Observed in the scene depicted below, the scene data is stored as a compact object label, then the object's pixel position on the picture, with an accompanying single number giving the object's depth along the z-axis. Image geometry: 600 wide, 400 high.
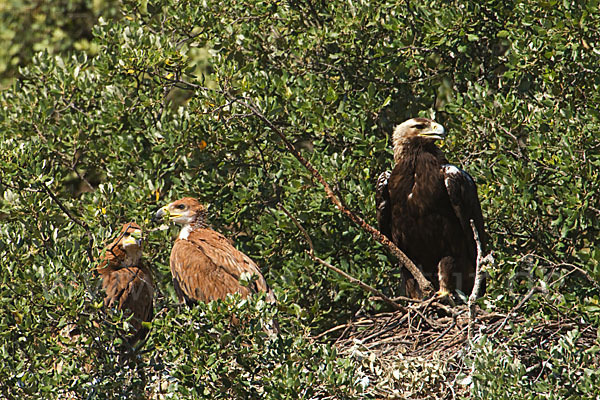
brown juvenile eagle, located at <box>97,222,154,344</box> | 10.84
